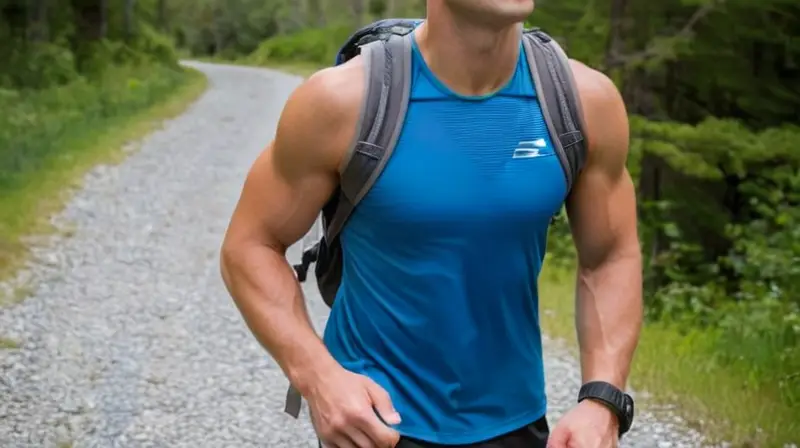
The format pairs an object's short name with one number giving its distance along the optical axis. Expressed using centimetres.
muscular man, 152
